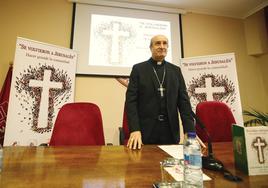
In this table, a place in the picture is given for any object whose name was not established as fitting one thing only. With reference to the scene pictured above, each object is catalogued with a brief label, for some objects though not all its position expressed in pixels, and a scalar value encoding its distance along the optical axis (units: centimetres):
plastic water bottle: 63
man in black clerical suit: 168
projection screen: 289
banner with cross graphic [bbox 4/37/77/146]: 225
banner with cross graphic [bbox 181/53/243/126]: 289
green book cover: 79
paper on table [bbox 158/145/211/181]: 75
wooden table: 68
